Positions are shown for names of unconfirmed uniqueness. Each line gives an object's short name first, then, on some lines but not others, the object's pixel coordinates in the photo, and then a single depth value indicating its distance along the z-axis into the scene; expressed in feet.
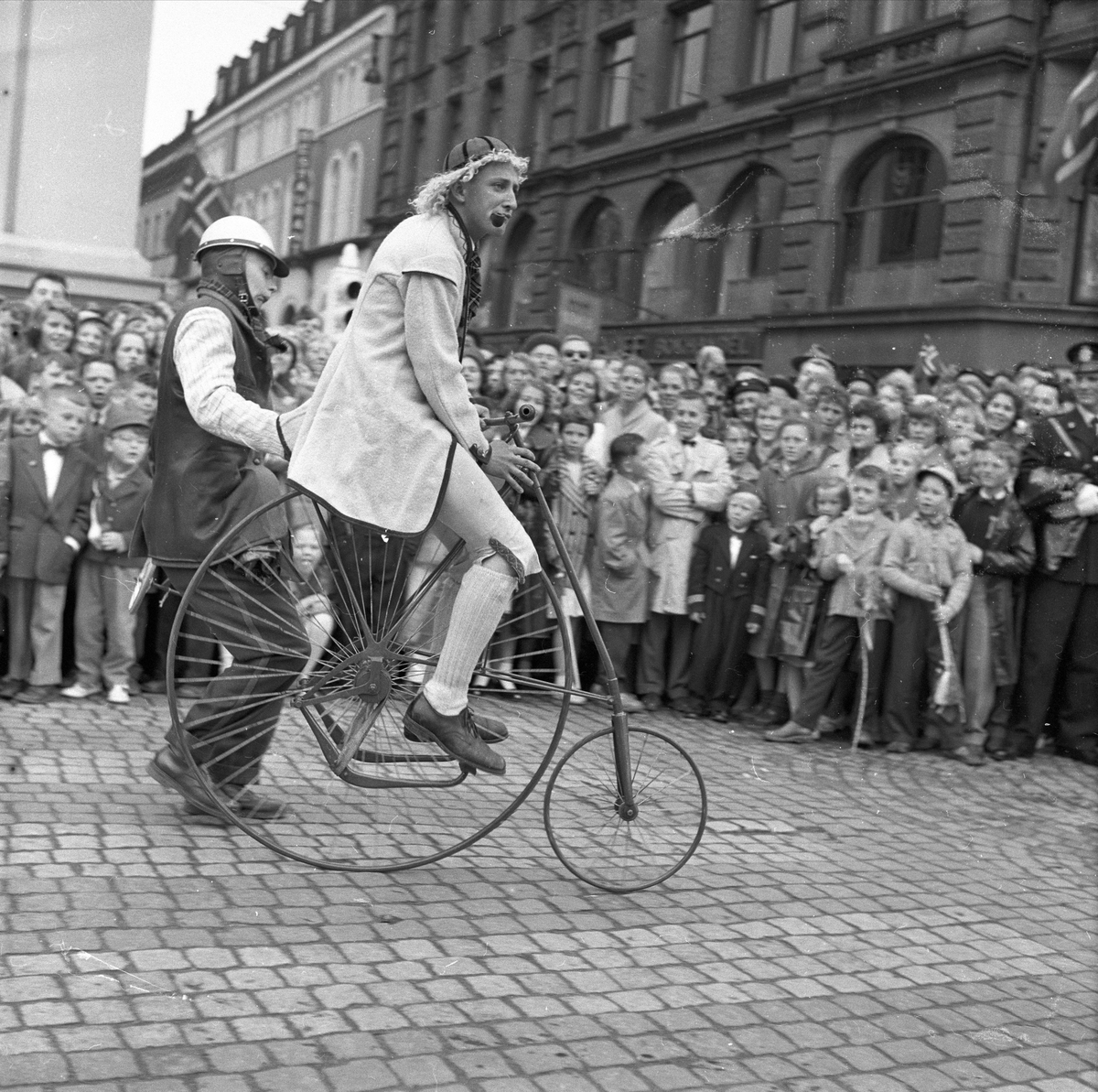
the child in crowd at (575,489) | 25.64
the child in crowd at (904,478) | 26.68
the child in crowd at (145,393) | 25.25
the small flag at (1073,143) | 32.04
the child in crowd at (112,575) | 23.02
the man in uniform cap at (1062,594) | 25.52
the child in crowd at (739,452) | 28.48
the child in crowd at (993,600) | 25.58
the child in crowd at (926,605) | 25.22
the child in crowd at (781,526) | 26.35
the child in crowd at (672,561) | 26.96
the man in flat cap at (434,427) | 13.94
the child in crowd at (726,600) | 26.78
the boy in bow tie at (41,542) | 22.67
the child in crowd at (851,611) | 25.58
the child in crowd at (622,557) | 26.48
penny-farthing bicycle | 15.06
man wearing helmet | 15.34
